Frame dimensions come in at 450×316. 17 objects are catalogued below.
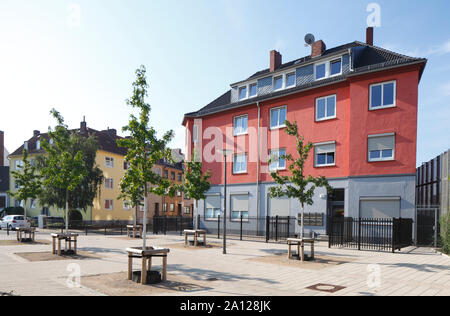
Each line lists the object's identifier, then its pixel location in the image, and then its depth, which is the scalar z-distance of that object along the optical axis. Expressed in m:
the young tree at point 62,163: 15.28
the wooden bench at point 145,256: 8.40
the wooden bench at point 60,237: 13.20
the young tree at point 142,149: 9.69
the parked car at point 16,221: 30.73
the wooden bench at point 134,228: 23.40
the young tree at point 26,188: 23.67
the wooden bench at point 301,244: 12.72
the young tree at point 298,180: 13.64
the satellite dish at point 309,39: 28.81
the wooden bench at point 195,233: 17.81
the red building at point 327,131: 19.50
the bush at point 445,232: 14.41
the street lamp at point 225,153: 15.04
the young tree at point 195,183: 19.69
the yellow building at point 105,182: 41.95
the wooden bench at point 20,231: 18.65
